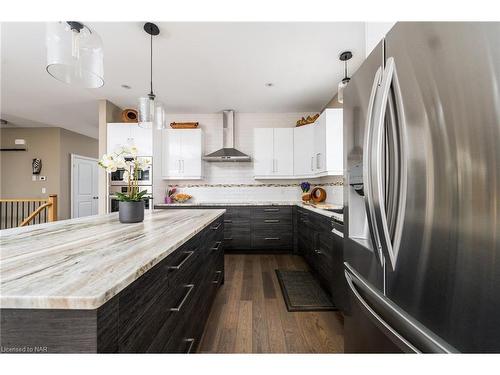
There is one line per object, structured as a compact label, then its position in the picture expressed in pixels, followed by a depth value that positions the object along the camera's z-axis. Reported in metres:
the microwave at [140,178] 3.72
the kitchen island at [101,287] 0.47
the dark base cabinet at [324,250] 1.75
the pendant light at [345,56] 2.45
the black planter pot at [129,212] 1.53
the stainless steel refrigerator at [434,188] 0.51
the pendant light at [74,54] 1.08
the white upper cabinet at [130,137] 3.78
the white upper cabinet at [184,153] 4.13
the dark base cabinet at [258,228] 3.78
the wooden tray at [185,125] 4.20
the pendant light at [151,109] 1.98
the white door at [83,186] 6.01
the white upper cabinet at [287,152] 3.85
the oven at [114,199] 3.68
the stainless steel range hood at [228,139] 4.07
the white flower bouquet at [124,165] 1.52
